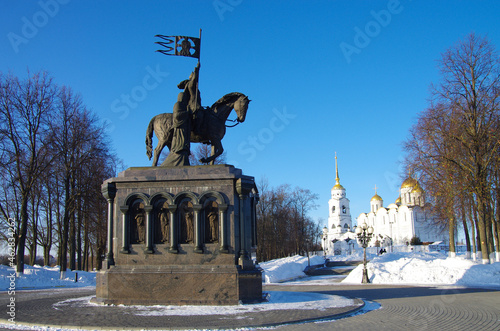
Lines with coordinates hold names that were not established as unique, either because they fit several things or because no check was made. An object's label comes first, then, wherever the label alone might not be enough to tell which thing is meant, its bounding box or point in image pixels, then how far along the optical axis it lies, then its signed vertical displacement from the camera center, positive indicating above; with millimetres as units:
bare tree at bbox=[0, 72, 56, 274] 26812 +5872
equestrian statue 15026 +3845
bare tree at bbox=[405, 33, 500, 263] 26969 +4882
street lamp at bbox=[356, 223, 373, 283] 27109 -799
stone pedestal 12594 -58
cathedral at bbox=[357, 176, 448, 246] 97375 +1144
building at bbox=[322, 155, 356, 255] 113175 +4223
